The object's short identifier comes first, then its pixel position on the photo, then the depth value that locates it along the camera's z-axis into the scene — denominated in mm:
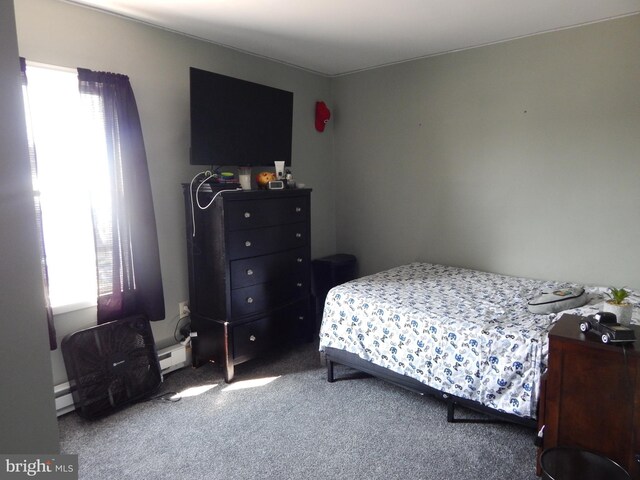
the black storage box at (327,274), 4109
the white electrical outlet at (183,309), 3305
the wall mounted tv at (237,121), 2951
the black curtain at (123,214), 2736
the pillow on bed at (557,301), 2577
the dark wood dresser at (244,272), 3020
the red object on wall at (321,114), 4234
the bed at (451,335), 2252
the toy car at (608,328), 1766
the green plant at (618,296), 1998
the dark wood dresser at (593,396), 1743
